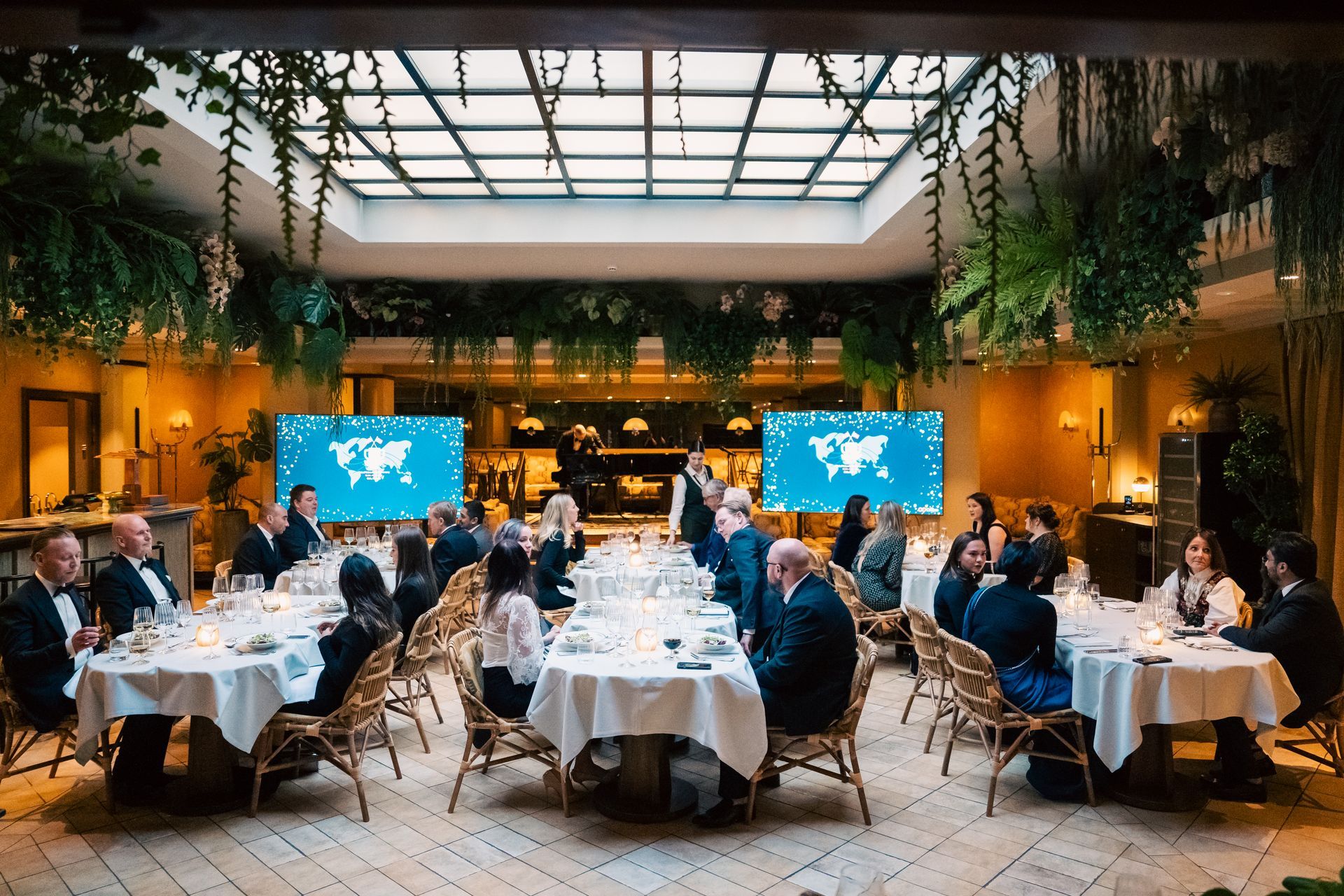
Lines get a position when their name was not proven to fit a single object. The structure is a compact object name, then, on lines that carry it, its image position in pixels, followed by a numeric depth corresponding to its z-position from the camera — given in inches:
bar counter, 276.5
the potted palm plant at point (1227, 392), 363.6
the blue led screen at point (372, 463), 411.5
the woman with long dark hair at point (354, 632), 187.3
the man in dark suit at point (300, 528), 314.8
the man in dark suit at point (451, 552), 303.1
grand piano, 596.4
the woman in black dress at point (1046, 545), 264.8
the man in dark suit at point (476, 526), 335.9
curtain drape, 312.5
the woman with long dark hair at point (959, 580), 229.8
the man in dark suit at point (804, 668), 179.2
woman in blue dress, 192.7
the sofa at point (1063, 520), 485.7
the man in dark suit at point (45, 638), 185.3
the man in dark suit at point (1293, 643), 191.5
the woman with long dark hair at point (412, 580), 231.9
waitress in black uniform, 396.2
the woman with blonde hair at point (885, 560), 298.0
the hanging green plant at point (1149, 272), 191.2
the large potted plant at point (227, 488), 437.1
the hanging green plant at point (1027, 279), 207.3
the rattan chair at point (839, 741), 182.1
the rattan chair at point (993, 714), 189.6
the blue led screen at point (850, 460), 430.6
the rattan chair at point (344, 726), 185.6
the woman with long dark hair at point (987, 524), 309.4
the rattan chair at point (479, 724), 189.5
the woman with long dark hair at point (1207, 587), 216.1
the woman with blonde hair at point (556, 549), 291.6
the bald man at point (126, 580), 210.4
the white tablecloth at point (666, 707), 173.5
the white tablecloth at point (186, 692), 177.3
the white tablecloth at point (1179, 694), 181.6
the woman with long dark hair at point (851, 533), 331.9
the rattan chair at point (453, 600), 275.7
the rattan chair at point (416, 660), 221.8
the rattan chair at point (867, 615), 296.2
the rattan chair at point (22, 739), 188.7
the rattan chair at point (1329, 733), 195.9
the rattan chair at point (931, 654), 223.6
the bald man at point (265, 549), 287.1
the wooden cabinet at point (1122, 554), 419.2
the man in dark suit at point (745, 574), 238.2
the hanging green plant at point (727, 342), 401.4
